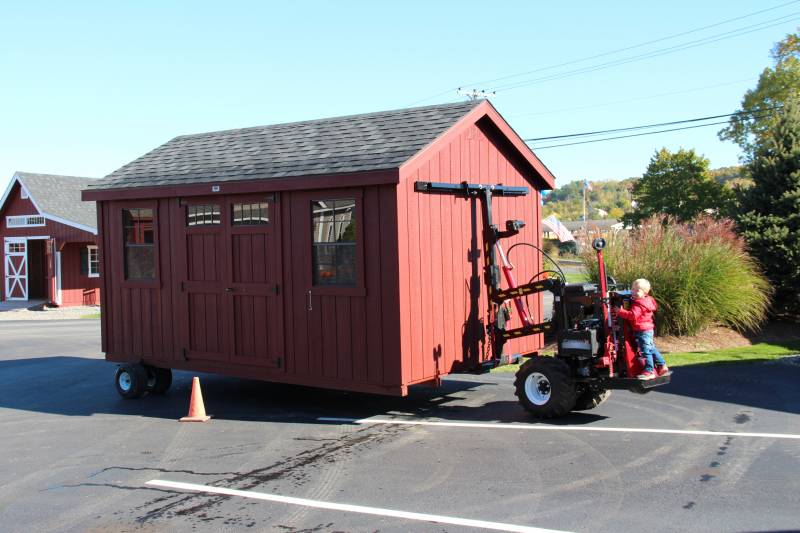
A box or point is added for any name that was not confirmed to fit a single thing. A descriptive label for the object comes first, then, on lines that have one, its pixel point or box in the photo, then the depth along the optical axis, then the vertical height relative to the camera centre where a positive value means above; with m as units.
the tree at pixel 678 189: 40.75 +4.28
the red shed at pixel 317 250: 8.36 +0.31
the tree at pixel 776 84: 44.25 +10.89
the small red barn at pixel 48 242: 31.36 +1.73
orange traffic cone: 9.17 -1.68
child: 7.77 -0.59
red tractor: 7.92 -0.96
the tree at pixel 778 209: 16.00 +1.18
